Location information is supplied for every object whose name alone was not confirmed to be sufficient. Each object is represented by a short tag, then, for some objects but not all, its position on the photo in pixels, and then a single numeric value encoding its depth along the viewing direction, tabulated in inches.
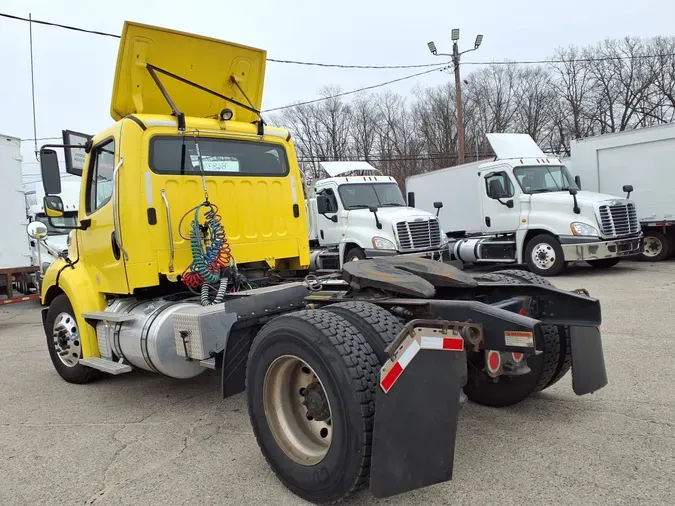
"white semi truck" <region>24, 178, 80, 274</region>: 507.6
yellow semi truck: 108.5
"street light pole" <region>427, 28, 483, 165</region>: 1037.2
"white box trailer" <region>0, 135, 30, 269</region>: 435.8
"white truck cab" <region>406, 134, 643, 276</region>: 500.1
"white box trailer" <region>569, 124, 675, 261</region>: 563.8
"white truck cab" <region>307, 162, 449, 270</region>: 510.9
